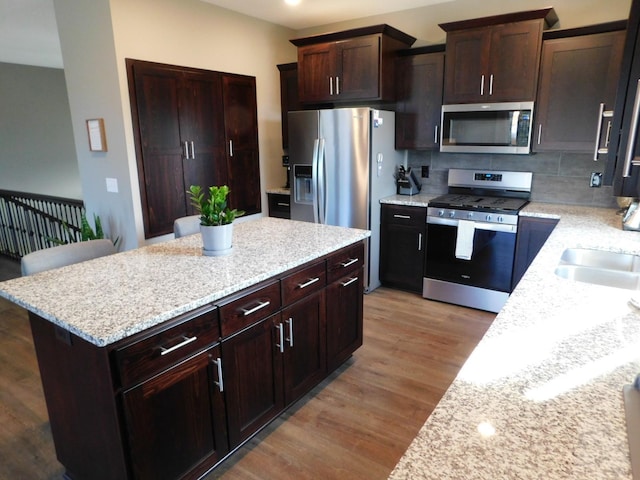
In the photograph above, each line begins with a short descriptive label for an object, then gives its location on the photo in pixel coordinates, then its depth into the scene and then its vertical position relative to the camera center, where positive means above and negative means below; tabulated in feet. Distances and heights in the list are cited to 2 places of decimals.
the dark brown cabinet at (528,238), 10.49 -2.37
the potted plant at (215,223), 6.71 -1.20
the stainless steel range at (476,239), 11.21 -2.56
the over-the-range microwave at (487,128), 11.00 +0.47
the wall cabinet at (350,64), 12.13 +2.49
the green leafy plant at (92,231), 11.77 -2.24
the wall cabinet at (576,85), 9.90 +1.41
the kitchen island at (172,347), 4.73 -2.55
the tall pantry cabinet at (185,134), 11.32 +0.45
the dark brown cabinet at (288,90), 14.87 +2.04
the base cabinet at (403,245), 12.61 -3.05
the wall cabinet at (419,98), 12.30 +1.43
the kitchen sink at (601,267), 6.61 -2.03
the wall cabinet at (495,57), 10.53 +2.29
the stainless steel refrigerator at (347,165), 12.26 -0.55
